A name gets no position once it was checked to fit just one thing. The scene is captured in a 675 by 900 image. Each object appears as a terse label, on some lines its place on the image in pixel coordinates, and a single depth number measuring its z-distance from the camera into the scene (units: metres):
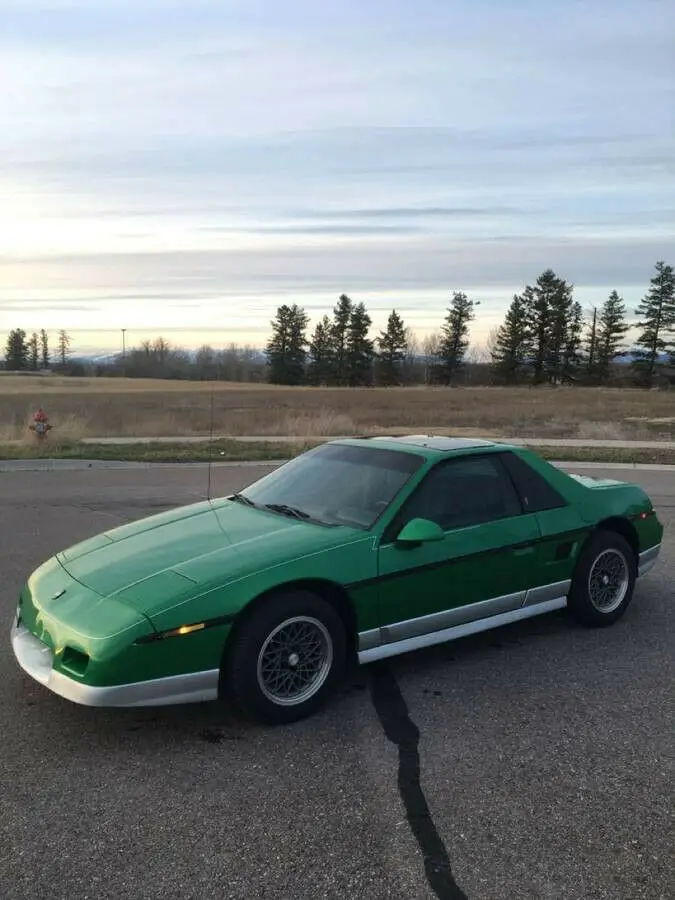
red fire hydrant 17.17
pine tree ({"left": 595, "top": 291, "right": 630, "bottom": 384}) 86.12
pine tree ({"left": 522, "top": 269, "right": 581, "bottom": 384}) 83.12
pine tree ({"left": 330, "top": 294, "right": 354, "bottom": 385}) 88.81
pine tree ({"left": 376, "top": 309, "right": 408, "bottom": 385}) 90.25
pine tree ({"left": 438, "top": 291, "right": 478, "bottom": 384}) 91.31
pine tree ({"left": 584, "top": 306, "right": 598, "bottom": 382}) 84.38
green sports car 3.61
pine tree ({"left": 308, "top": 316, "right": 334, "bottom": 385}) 89.19
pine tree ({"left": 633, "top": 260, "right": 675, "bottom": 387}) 81.50
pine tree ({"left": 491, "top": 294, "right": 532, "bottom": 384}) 84.12
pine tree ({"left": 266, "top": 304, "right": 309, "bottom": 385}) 89.88
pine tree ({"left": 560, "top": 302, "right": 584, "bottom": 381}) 84.25
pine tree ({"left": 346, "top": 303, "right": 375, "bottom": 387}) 88.50
